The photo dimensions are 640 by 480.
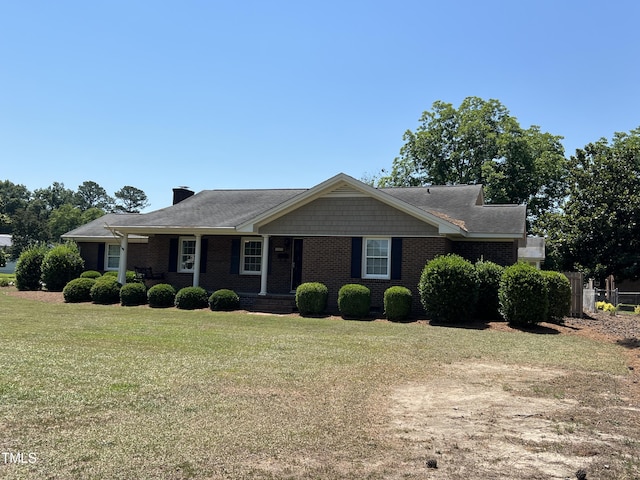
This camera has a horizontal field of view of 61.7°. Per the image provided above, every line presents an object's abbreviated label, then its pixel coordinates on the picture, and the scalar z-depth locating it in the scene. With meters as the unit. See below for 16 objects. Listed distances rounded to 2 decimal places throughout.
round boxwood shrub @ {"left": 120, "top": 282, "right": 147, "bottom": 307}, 19.75
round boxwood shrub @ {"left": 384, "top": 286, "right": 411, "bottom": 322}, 16.36
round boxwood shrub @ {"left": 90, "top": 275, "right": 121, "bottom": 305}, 20.16
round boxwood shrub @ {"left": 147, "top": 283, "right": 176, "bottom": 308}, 19.39
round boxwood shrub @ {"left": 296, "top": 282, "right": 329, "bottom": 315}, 17.56
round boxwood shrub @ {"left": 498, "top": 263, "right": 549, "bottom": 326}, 14.43
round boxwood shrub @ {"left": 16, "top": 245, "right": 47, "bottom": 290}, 25.77
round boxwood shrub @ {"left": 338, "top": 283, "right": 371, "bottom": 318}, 16.94
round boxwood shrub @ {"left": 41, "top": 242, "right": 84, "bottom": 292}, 24.70
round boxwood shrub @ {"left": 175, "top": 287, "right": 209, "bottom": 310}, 19.03
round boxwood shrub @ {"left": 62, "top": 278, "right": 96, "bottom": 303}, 20.62
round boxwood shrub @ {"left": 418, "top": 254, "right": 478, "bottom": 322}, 15.30
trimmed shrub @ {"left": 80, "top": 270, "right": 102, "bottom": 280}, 23.97
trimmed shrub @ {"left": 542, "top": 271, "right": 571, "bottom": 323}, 15.54
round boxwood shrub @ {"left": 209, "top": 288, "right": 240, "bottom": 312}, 18.61
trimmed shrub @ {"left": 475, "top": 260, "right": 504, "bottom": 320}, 16.12
